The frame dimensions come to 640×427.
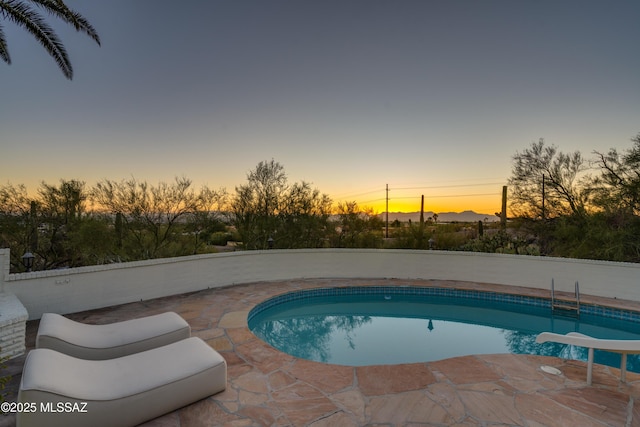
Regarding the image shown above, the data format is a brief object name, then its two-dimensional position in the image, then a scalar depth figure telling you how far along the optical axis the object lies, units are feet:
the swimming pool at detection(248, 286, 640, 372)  15.78
